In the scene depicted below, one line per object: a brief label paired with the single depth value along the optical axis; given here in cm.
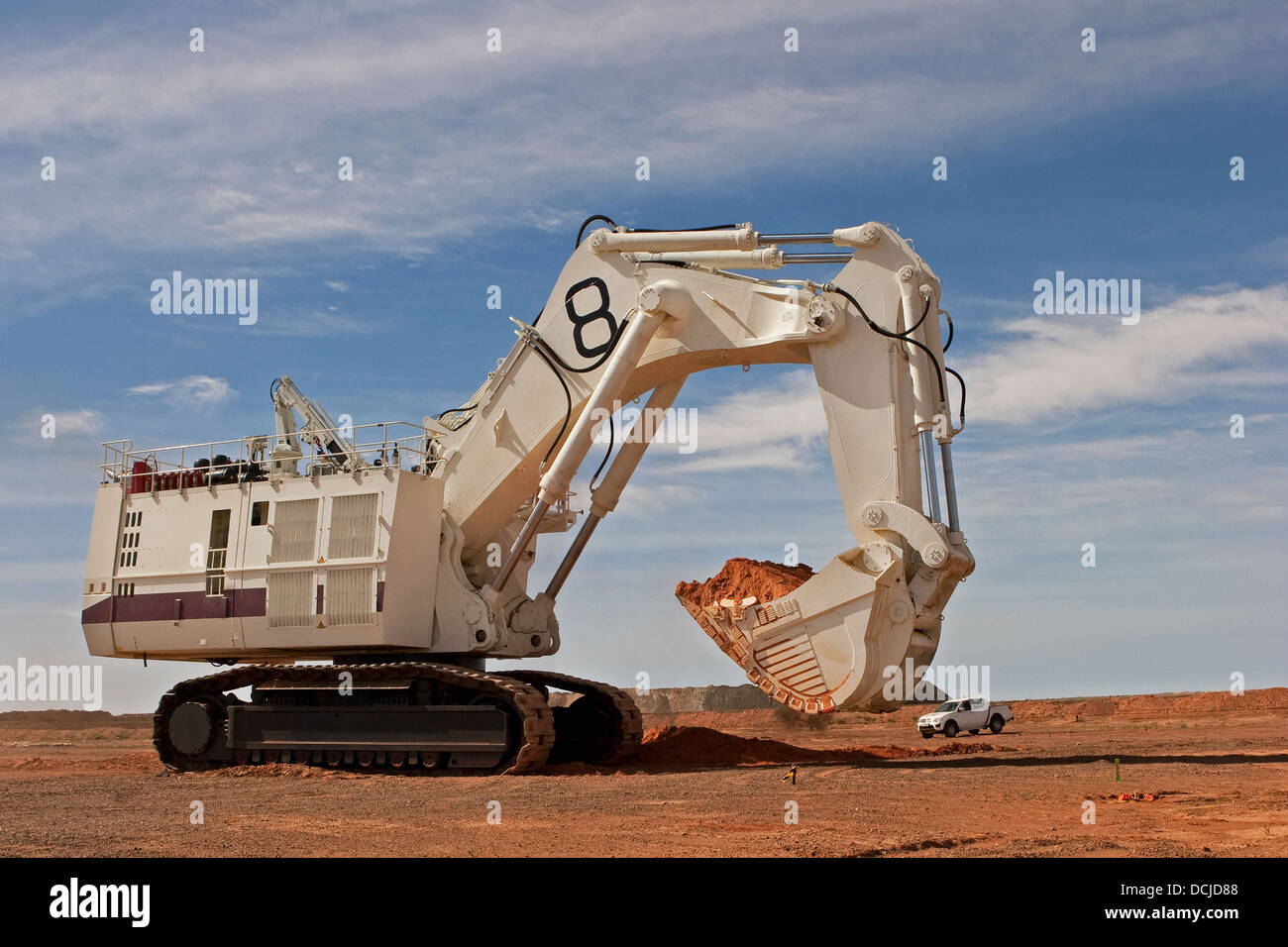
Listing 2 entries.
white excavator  1823
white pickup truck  3384
